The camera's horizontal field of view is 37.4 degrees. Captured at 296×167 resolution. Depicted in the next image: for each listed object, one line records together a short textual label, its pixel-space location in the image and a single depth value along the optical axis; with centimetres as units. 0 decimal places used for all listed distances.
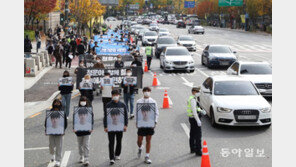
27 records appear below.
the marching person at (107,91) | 1373
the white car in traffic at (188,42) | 4084
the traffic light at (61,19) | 3189
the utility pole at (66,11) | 2941
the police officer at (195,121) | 1020
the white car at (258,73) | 1756
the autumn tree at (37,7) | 4653
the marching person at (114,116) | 949
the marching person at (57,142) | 962
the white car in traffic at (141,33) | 5516
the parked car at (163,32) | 5319
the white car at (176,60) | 2625
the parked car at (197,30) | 7381
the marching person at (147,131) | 980
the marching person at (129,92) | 1397
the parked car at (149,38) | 4729
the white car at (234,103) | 1244
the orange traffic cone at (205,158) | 898
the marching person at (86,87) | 1358
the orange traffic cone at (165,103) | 1614
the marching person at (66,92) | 1376
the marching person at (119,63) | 1781
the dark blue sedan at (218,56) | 2795
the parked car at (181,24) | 9919
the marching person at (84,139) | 959
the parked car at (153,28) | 7194
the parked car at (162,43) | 3566
